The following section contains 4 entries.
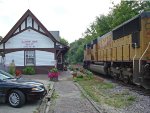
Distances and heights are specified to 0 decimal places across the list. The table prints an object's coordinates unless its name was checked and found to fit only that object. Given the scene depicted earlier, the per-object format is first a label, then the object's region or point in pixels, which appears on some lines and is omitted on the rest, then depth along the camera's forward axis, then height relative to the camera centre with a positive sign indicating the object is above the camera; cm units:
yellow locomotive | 726 +42
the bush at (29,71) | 1608 -120
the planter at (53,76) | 1242 -129
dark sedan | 609 -123
